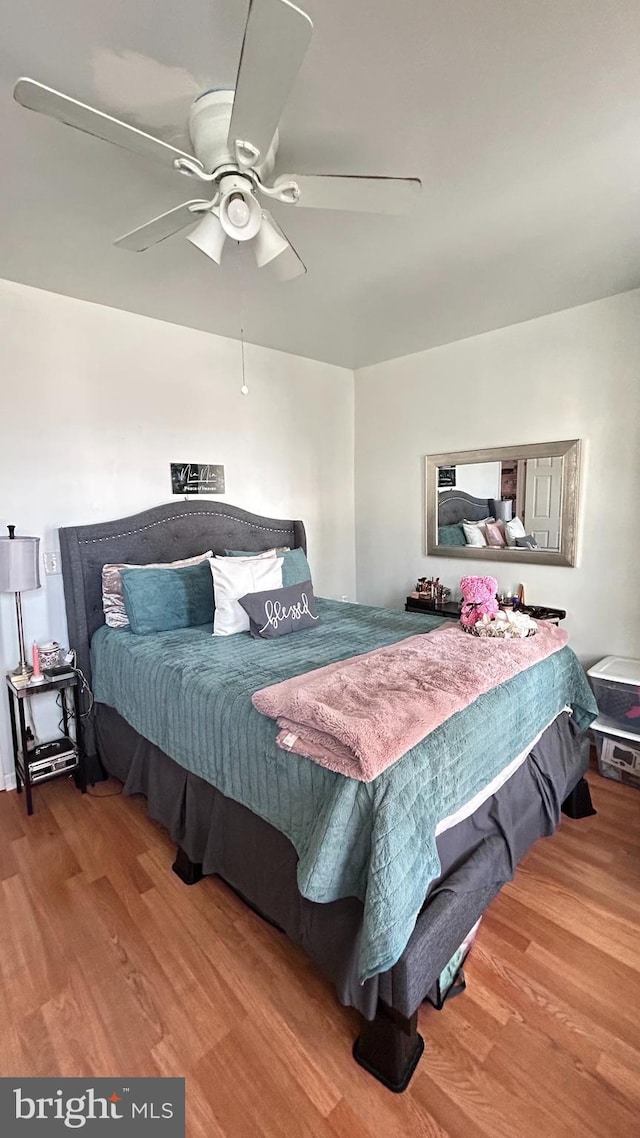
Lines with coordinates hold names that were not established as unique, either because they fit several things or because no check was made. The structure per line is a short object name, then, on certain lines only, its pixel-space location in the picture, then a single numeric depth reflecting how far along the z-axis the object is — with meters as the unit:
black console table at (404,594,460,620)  3.37
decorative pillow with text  2.41
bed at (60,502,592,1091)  1.18
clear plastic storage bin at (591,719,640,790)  2.50
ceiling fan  0.98
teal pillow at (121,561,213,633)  2.47
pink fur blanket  1.24
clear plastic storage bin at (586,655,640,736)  2.52
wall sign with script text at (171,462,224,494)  3.12
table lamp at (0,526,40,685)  2.24
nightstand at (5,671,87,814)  2.30
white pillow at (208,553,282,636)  2.47
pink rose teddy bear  2.12
